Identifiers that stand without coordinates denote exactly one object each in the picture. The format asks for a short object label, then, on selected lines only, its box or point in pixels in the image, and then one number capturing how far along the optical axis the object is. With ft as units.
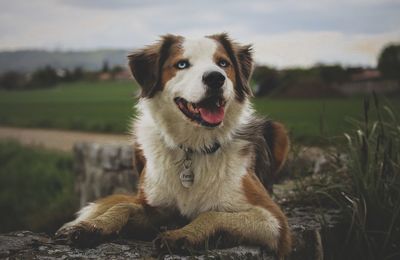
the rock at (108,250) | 8.42
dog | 9.35
